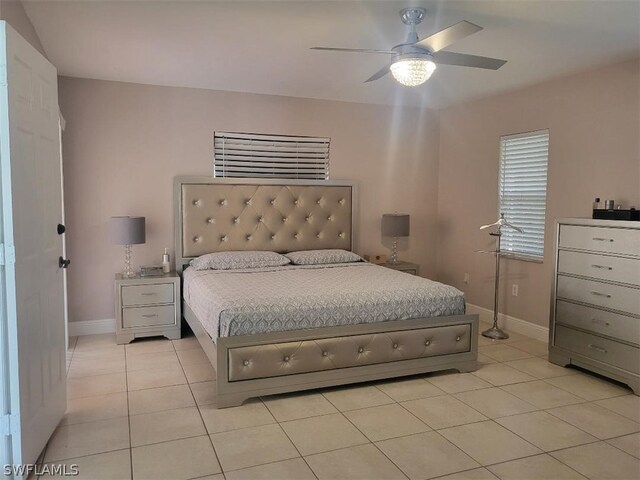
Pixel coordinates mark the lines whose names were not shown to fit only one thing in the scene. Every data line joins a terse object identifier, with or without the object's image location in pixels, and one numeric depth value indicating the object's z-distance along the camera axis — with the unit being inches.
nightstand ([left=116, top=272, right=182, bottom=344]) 168.7
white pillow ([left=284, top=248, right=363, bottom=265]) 188.7
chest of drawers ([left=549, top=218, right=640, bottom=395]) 129.5
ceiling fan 108.1
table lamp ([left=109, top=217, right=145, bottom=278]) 167.9
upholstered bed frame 119.7
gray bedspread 121.2
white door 81.8
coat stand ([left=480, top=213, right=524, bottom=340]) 180.4
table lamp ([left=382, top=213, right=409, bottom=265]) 206.8
